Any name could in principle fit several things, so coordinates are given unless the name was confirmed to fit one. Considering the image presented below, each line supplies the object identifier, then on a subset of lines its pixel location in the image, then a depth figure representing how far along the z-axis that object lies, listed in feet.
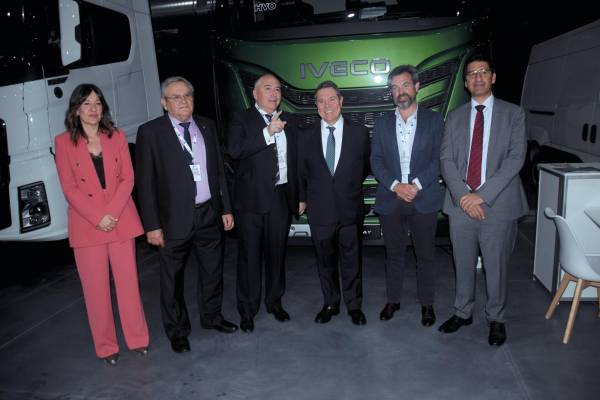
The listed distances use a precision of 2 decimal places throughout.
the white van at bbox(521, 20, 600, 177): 17.00
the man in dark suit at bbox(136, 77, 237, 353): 10.25
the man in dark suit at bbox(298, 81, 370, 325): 11.25
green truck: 13.47
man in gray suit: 10.25
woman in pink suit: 9.74
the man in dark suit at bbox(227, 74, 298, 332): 10.94
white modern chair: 10.10
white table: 10.66
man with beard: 10.99
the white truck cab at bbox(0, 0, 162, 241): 12.56
